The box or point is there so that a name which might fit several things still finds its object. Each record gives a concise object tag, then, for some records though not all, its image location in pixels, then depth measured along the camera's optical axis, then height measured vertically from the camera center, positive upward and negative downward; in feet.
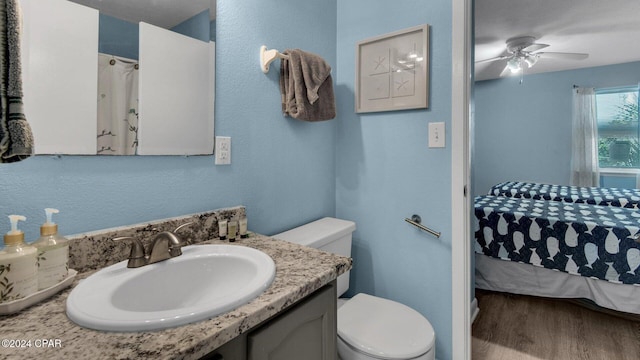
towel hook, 4.16 +1.71
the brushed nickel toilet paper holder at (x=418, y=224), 4.67 -0.66
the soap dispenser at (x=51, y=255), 2.12 -0.53
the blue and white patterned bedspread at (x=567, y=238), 6.43 -1.26
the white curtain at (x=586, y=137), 13.98 +2.11
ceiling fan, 10.32 +4.63
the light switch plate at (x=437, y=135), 4.59 +0.72
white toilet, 3.51 -1.84
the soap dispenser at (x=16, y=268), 1.89 -0.55
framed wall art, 4.72 +1.83
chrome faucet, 2.68 -0.62
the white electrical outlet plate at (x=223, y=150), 3.79 +0.39
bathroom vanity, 1.61 -0.86
